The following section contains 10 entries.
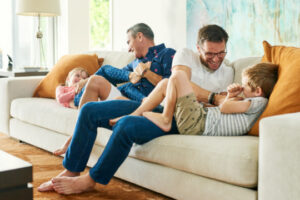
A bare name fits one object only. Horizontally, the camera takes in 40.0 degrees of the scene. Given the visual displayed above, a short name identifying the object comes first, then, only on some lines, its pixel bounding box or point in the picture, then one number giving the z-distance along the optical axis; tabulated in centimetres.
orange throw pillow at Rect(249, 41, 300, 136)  195
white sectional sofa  156
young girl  310
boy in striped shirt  206
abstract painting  313
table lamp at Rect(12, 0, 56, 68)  571
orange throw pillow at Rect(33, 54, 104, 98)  359
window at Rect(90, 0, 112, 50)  600
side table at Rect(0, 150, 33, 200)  132
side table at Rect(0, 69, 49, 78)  421
